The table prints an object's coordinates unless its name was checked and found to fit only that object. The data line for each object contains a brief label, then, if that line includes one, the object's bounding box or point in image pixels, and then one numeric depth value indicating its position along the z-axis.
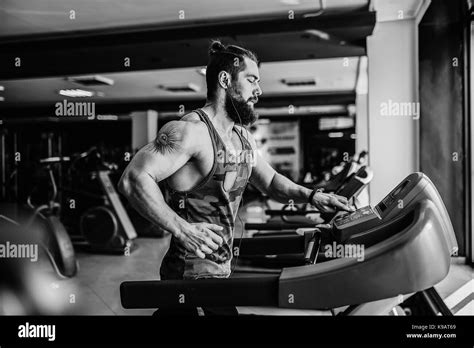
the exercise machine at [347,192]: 2.14
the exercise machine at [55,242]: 3.65
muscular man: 1.45
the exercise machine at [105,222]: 5.07
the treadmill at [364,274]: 1.15
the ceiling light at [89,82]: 5.41
